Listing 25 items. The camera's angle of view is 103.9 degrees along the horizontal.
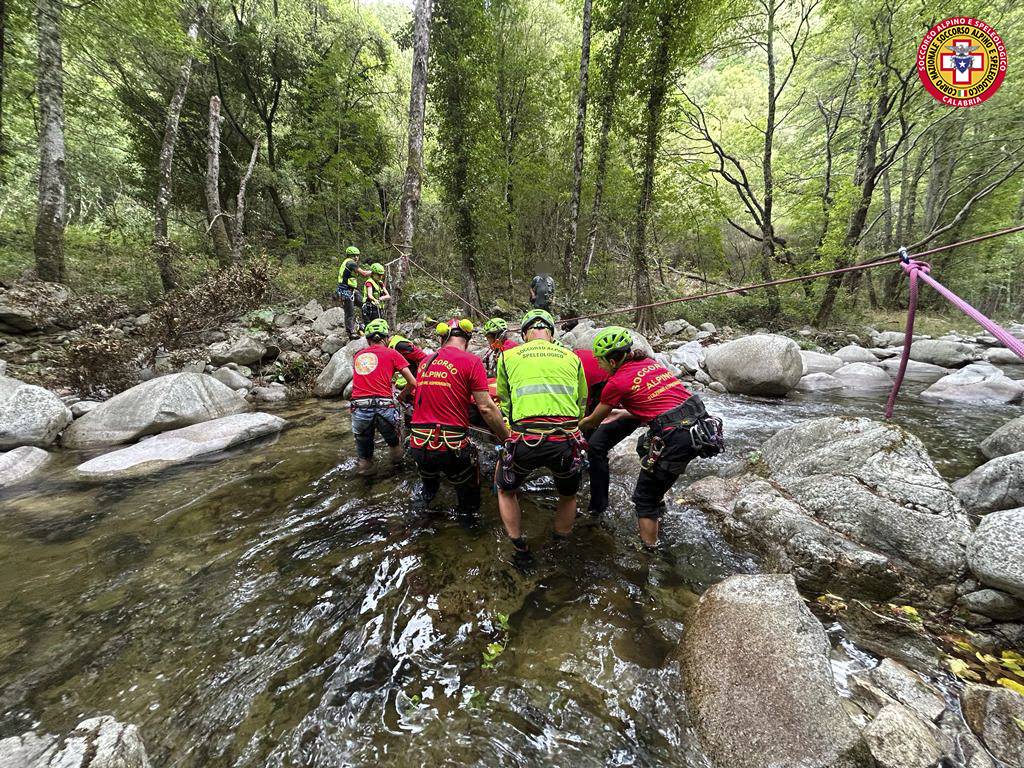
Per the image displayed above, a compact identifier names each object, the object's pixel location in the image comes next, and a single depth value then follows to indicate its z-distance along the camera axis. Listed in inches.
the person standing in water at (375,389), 211.9
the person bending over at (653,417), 147.7
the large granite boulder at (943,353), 457.4
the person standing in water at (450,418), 160.1
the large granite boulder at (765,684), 79.4
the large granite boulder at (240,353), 372.2
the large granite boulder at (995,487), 147.3
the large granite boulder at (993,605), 112.0
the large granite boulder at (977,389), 339.3
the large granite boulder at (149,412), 251.1
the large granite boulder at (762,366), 367.6
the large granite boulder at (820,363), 445.3
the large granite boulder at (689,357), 438.6
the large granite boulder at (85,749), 69.9
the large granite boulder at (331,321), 468.1
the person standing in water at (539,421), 144.0
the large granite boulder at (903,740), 76.5
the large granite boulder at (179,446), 217.2
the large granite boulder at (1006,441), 201.9
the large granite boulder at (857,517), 130.0
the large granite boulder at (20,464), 207.3
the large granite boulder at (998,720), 79.7
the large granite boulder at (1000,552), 110.1
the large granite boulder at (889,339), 539.4
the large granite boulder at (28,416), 233.1
